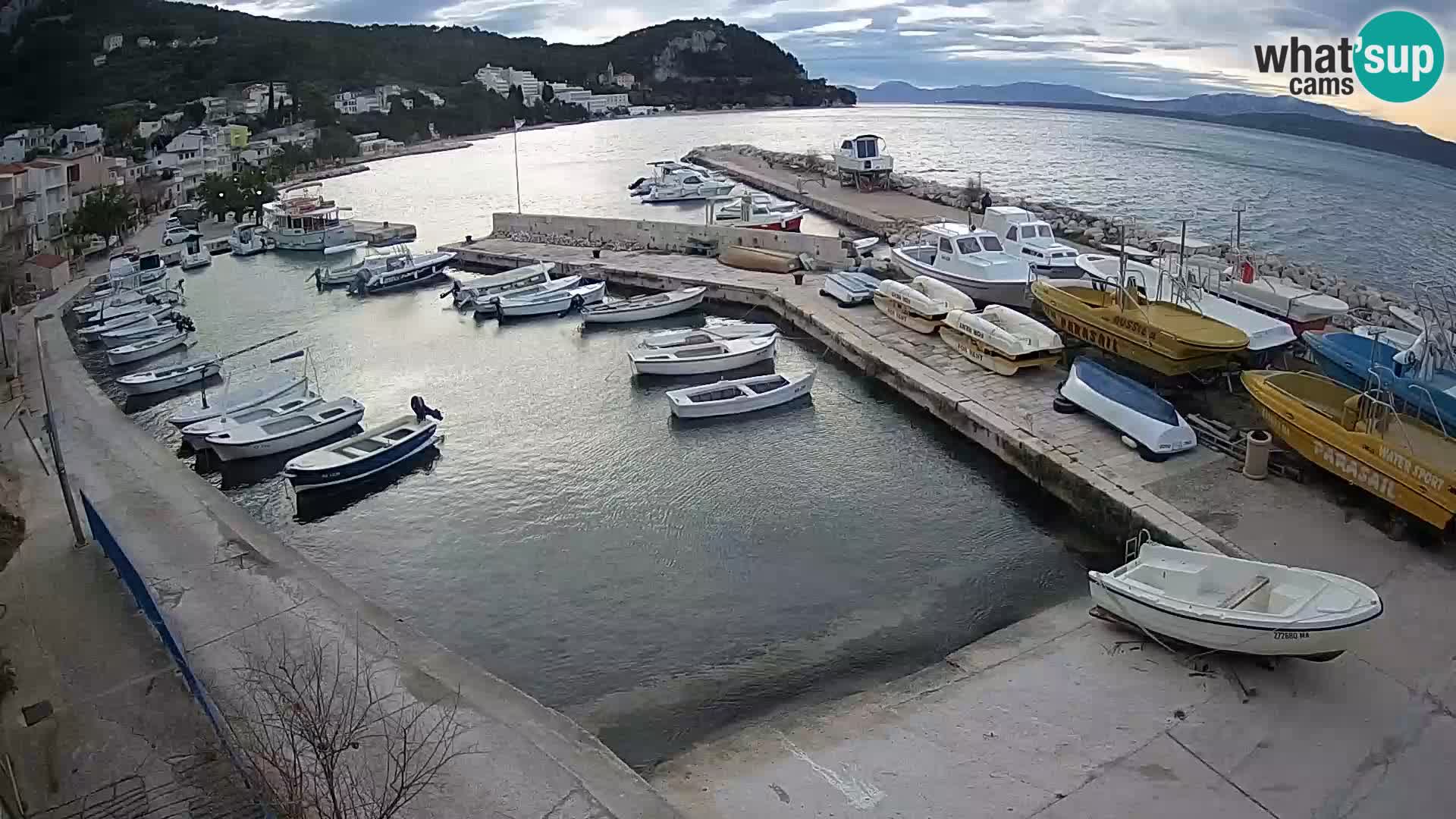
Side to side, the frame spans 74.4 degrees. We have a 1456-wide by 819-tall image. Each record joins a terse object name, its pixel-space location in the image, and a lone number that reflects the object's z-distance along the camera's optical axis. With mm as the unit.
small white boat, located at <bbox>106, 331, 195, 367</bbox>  23344
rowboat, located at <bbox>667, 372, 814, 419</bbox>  18062
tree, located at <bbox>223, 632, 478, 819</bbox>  7066
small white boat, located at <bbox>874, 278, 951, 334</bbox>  20594
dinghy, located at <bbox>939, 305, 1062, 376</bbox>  17812
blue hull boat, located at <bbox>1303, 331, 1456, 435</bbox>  12906
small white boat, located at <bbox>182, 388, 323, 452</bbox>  17422
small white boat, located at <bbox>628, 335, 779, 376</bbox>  20281
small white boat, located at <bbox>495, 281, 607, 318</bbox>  26000
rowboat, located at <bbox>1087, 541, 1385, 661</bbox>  8594
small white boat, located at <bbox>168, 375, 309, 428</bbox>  18219
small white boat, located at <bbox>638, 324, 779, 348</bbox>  21141
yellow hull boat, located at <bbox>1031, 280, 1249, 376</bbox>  15859
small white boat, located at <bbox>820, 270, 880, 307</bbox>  23344
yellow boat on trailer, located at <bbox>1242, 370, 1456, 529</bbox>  10875
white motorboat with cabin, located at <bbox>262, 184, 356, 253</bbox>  38469
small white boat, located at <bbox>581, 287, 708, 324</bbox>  24703
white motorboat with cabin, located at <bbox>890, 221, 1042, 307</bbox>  21891
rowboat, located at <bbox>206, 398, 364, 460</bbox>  17047
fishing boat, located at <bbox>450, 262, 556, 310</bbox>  27297
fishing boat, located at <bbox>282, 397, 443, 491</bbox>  15656
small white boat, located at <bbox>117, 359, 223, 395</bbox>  21000
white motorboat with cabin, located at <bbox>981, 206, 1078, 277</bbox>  22859
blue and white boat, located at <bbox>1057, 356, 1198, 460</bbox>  13898
